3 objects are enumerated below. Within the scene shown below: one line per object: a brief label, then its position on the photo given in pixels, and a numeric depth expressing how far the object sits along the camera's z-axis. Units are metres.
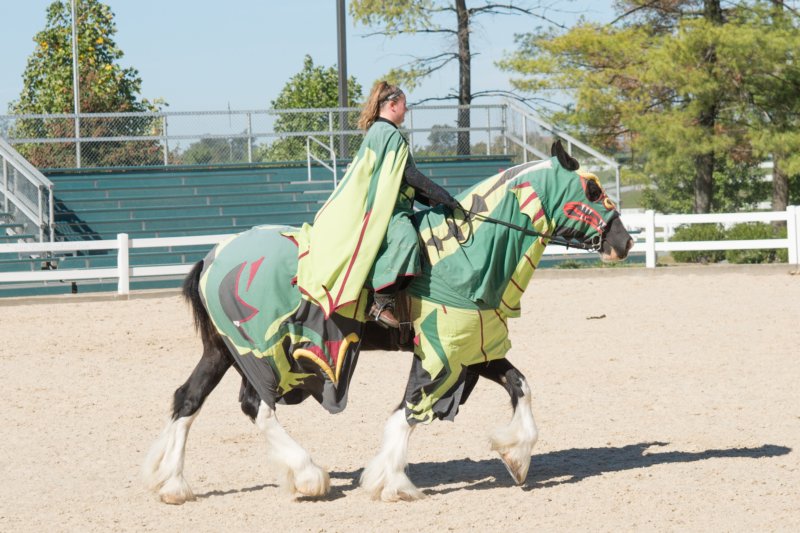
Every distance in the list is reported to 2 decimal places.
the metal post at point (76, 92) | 23.31
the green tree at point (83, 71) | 39.28
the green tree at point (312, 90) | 39.47
